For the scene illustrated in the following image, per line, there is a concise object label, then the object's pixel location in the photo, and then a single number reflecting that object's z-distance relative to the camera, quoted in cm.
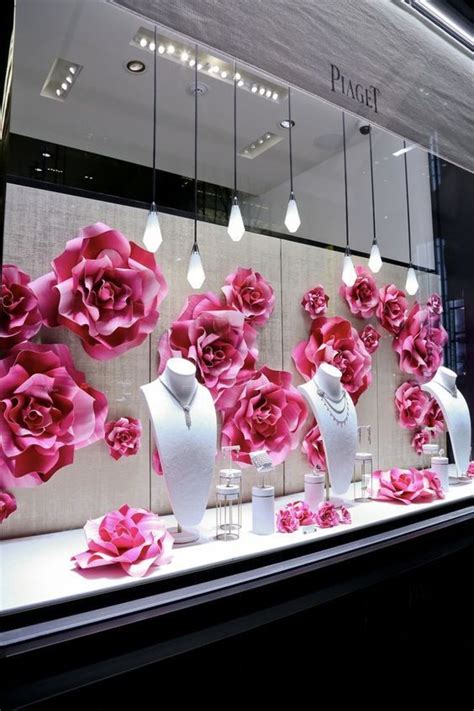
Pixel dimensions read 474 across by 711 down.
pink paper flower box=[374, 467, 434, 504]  163
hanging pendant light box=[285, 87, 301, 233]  181
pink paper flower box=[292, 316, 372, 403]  190
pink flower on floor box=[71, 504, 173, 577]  100
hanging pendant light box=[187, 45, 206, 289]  158
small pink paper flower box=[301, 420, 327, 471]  182
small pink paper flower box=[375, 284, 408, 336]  221
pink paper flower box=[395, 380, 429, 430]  216
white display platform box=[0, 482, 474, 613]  88
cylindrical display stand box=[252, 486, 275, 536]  130
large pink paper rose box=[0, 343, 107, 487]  110
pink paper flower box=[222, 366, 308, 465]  164
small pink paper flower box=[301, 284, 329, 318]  195
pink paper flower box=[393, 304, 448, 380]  196
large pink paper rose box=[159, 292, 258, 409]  152
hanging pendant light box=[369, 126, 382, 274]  204
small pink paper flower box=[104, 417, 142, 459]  137
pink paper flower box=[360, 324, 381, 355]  215
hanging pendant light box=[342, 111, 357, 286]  206
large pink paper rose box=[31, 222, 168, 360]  126
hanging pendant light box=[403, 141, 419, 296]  205
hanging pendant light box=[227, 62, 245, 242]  167
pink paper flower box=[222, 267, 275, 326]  170
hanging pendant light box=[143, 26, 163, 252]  146
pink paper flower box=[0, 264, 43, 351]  114
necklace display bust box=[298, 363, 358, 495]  156
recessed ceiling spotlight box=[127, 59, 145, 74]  148
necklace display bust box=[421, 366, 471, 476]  191
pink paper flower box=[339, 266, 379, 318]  211
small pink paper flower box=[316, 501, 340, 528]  132
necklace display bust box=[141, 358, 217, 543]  116
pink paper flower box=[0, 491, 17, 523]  114
